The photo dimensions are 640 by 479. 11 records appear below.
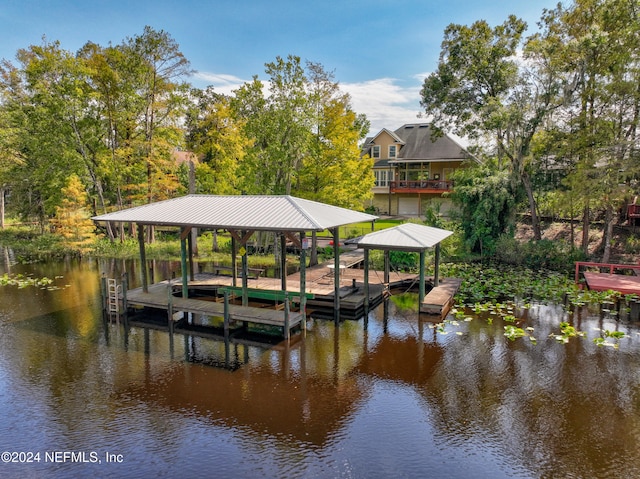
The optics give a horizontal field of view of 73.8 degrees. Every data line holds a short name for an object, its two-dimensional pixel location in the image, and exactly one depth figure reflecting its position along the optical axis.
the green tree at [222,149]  24.77
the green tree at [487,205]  24.86
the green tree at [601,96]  19.50
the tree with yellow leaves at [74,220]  26.77
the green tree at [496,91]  22.66
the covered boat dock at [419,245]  15.19
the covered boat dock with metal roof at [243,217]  13.10
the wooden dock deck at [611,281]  16.27
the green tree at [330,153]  23.20
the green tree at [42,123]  26.17
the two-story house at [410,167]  38.94
